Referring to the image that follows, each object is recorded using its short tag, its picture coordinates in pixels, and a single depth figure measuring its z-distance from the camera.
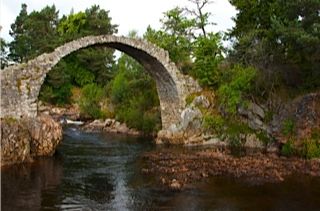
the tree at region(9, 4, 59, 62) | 53.75
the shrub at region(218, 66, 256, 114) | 26.41
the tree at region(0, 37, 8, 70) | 52.90
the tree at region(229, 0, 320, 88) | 22.23
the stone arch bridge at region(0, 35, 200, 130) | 22.41
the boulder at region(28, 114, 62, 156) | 20.85
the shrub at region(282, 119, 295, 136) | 23.55
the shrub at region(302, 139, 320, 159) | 21.48
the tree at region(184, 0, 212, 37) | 32.72
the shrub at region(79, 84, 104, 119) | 41.22
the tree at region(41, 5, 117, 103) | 54.88
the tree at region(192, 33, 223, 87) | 29.84
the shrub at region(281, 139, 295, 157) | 22.77
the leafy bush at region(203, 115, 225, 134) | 27.28
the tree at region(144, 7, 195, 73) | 32.25
